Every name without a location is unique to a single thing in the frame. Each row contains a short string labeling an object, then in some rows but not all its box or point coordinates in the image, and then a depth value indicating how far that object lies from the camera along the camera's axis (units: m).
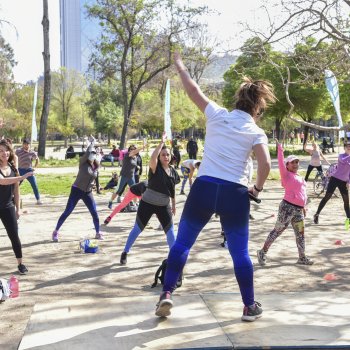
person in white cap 6.96
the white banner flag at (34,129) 18.94
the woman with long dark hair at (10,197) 6.09
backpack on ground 5.77
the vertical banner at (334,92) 12.27
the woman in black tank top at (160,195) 6.51
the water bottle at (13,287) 5.40
